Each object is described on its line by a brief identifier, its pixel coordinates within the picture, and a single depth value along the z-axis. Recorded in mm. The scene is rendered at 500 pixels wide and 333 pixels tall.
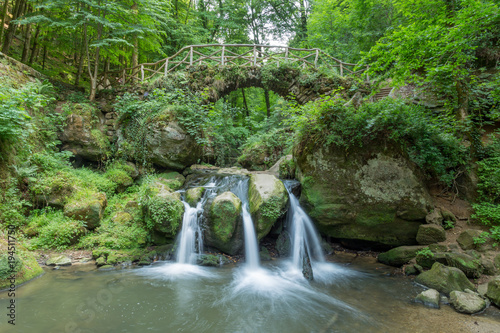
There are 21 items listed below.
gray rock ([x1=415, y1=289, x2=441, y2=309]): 3746
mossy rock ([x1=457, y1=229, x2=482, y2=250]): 4926
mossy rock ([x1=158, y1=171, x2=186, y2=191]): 8110
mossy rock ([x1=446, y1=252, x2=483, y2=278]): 4406
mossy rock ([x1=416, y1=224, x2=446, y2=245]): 5283
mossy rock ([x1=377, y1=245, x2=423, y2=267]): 5320
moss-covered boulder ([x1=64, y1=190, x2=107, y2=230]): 6016
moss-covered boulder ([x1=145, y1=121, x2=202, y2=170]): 8617
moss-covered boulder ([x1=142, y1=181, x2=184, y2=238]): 5898
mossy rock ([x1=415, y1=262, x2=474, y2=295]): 4062
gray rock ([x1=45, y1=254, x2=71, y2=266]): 4863
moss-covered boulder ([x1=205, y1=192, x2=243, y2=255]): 5938
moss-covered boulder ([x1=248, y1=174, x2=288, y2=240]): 5961
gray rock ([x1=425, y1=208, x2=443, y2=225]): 5609
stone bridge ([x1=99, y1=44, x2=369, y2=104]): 10898
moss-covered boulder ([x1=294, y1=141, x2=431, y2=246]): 5770
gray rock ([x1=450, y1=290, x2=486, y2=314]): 3523
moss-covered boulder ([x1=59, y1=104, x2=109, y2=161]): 8305
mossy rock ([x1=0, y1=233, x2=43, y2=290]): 3722
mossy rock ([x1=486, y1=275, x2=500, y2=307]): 3684
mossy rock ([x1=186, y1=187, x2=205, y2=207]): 6711
